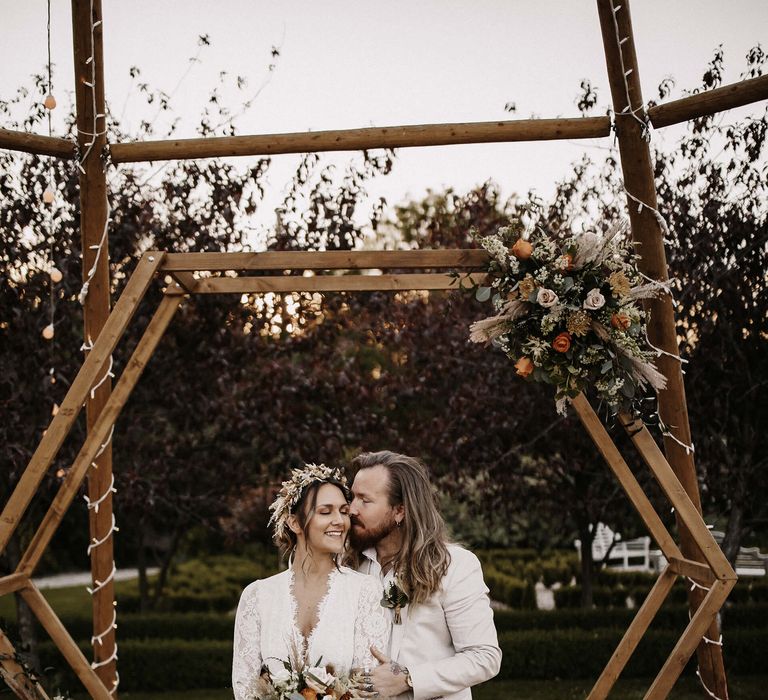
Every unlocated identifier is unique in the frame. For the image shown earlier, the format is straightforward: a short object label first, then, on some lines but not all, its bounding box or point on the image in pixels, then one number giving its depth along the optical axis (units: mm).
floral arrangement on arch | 3750
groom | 3471
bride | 3279
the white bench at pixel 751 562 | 11616
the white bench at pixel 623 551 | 13329
